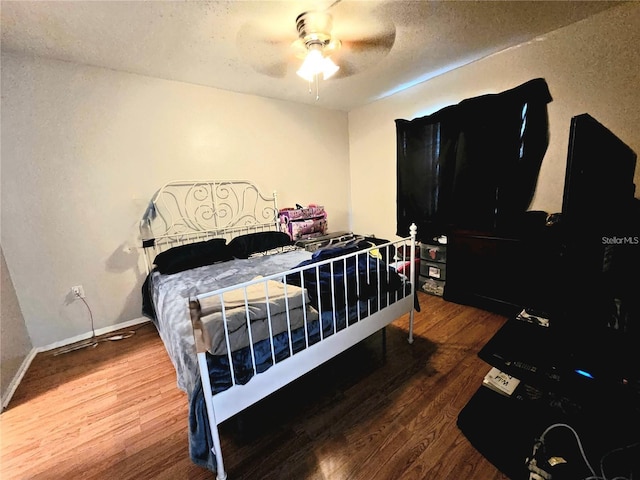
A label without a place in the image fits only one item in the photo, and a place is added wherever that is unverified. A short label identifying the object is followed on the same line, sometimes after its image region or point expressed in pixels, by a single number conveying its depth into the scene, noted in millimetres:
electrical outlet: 2369
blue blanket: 1142
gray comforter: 1288
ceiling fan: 1680
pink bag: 3201
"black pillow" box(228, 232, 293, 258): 2723
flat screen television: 920
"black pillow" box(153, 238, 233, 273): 2357
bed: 1147
